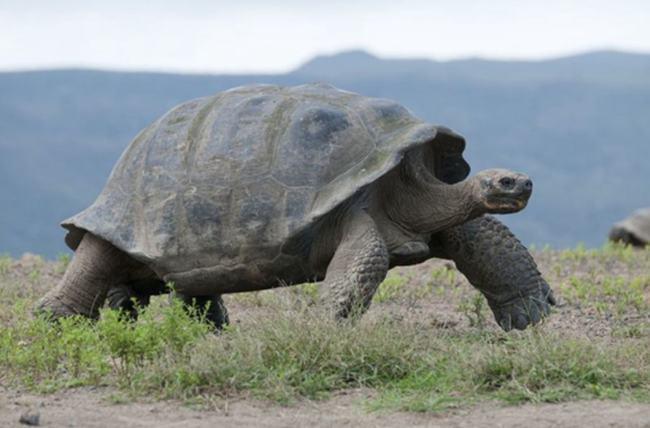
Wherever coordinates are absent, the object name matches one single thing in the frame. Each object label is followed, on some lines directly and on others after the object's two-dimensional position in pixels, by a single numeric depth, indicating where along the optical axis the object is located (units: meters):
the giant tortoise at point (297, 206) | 12.55
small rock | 9.06
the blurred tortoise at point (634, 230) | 33.16
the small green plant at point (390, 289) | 17.04
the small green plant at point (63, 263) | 20.37
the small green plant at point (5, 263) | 19.96
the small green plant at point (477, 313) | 13.52
